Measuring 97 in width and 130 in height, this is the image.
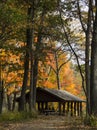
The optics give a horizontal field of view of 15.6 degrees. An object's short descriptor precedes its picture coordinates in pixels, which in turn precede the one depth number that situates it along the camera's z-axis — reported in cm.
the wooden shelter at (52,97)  3934
